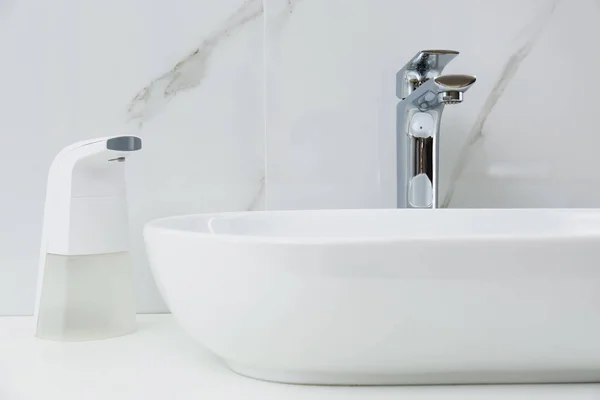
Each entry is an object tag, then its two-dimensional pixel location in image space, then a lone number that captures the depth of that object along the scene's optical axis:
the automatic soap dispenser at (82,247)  0.59
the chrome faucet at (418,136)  0.72
